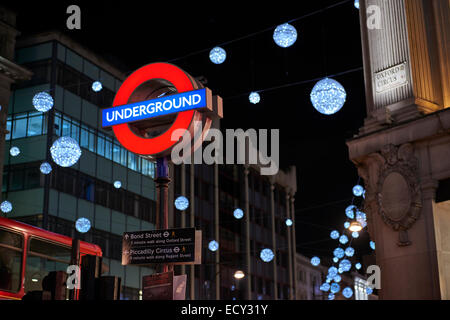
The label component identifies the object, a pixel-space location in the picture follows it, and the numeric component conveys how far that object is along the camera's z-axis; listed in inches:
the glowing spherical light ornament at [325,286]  1661.2
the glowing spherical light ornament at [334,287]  1692.2
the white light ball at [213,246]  1529.8
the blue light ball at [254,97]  786.4
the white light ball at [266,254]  1370.3
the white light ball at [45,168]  1013.3
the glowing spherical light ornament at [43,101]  841.5
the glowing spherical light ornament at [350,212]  1085.9
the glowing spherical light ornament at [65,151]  762.2
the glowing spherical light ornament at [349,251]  1367.2
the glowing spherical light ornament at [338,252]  1376.7
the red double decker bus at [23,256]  550.0
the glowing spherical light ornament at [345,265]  1336.1
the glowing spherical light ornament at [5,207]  1277.1
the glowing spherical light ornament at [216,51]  739.4
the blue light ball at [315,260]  1551.7
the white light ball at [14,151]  1322.3
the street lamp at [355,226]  940.6
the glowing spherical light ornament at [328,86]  602.8
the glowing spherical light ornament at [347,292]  1731.1
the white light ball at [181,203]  1240.2
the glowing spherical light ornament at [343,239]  1441.1
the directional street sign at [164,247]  330.6
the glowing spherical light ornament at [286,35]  637.3
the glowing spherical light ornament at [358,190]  1048.1
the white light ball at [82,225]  1039.0
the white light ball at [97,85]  1022.6
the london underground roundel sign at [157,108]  394.9
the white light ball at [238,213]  1490.9
